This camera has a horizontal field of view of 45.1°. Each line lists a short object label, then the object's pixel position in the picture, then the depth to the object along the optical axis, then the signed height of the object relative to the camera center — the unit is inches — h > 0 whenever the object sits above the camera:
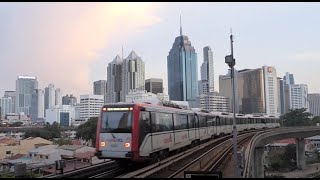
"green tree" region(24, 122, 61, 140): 4458.2 -172.1
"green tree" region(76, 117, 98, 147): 3004.4 -102.3
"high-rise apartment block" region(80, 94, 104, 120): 7234.3 +235.9
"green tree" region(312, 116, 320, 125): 5047.7 -70.0
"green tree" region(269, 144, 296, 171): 3346.5 -405.6
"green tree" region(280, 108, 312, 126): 4854.8 -38.0
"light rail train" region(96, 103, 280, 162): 695.1 -29.2
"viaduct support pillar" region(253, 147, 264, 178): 1613.4 -197.1
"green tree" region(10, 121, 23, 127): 6677.2 -103.4
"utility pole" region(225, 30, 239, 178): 692.7 +71.7
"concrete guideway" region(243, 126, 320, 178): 1424.2 -135.3
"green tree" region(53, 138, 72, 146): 3298.0 -211.6
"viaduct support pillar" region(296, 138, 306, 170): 3107.8 -309.5
